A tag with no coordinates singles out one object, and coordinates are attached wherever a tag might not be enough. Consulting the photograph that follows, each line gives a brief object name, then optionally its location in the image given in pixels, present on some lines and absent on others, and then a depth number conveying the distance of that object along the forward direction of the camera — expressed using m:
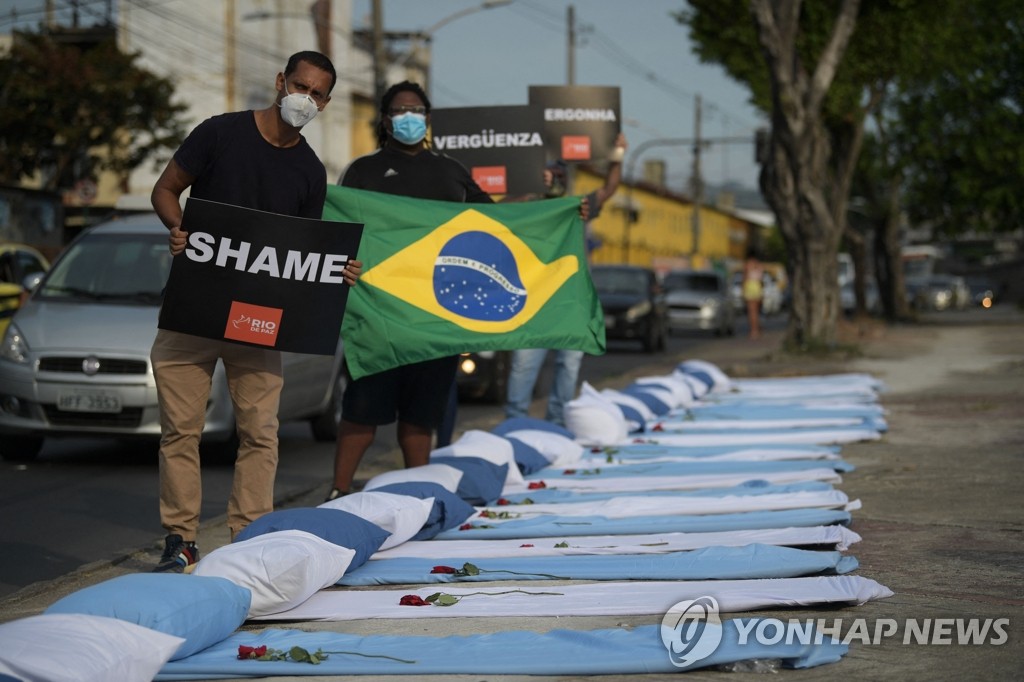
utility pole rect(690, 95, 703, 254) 67.44
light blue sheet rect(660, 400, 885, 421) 12.93
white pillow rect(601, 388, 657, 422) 11.84
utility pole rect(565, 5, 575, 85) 45.09
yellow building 82.81
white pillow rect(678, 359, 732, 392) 16.14
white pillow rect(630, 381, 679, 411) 13.24
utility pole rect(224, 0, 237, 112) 54.22
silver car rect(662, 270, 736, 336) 39.34
